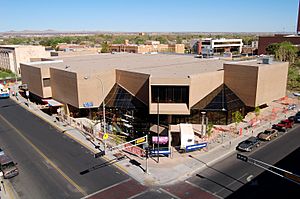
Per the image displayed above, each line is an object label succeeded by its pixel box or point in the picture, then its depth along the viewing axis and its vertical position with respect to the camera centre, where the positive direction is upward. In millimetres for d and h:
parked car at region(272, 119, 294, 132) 43866 -13795
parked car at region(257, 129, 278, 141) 39375 -13718
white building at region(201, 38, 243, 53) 165125 -2917
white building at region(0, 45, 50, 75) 106562 -5036
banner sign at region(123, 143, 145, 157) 34494 -14095
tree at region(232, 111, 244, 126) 42000 -11862
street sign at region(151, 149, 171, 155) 33062 -13356
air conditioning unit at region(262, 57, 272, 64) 46531 -3515
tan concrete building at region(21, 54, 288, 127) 41156 -7874
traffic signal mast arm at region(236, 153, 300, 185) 18219 -9163
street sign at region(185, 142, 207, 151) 34594 -13429
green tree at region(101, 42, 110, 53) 140025 -4159
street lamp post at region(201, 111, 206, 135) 40688 -12296
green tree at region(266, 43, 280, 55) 120538 -4026
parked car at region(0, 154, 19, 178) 28531 -13187
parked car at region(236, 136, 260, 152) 35594 -13682
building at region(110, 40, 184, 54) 139750 -4103
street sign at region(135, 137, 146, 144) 29984 -10862
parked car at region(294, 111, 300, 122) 48594 -13816
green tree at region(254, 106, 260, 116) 45184 -11510
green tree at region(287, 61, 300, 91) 78688 -11875
